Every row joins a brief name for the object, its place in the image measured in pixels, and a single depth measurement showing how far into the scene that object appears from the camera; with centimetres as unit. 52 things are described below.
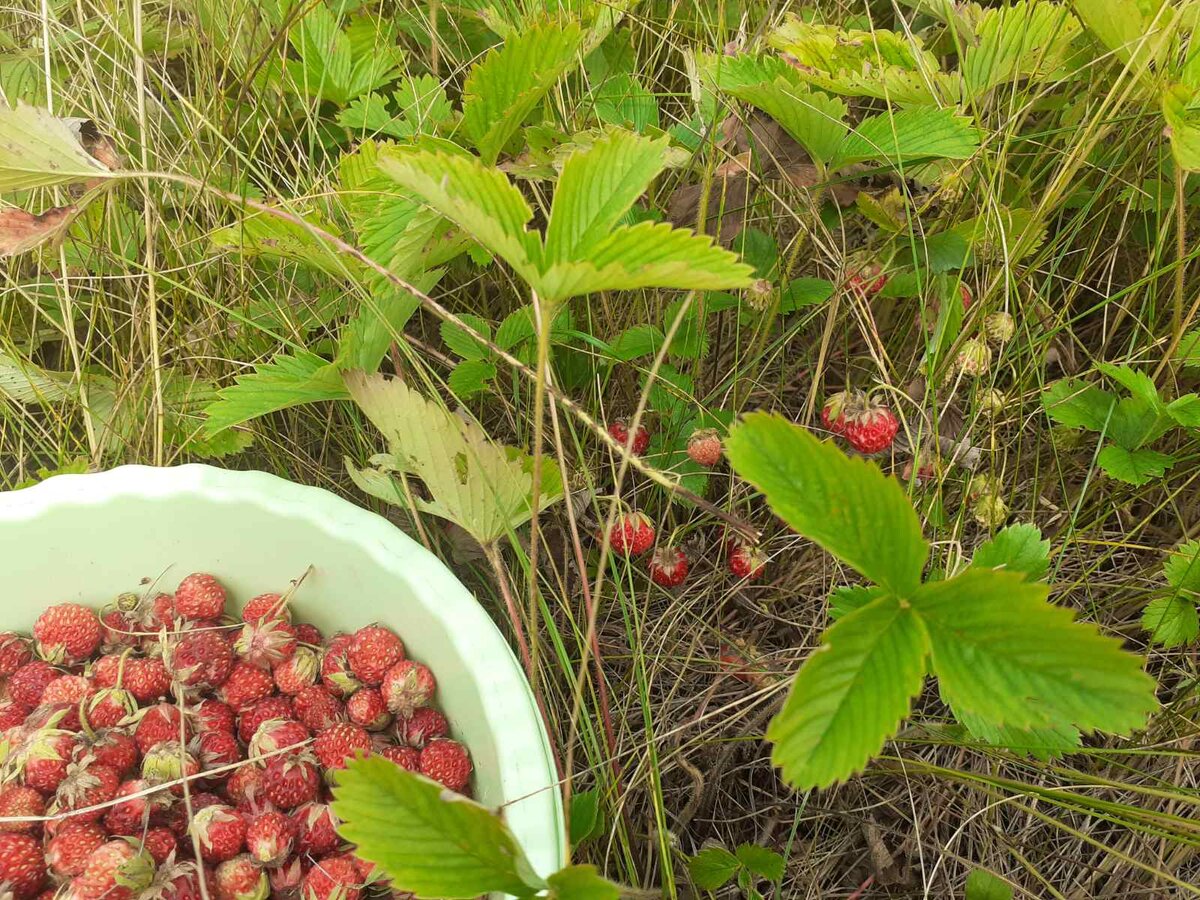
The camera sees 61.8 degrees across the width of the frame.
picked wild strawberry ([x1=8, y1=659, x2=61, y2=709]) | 28
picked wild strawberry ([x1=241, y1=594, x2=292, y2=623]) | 29
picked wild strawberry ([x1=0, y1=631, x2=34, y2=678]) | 29
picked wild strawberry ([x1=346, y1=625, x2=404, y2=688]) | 27
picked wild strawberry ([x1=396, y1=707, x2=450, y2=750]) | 27
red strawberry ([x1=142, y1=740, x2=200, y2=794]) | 26
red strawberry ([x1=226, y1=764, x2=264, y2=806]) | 26
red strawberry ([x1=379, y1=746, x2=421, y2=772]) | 26
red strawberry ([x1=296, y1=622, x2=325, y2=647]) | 29
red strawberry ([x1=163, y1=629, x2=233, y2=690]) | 29
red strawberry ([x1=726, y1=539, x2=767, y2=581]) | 31
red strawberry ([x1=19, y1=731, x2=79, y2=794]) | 26
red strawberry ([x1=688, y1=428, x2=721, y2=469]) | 30
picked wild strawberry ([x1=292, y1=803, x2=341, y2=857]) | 26
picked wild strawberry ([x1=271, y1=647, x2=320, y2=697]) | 28
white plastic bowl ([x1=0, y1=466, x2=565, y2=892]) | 26
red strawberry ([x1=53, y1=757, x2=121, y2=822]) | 26
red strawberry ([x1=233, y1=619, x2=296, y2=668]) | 28
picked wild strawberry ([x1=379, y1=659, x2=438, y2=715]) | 27
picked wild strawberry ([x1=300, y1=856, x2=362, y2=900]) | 25
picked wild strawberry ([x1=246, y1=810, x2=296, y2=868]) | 25
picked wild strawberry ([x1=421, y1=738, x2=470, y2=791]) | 26
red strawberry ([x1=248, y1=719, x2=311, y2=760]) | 27
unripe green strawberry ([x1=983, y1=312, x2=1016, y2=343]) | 31
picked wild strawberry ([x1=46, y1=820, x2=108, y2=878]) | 25
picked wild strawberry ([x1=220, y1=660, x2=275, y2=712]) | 28
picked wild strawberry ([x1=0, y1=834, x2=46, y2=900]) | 25
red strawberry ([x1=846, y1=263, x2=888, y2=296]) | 32
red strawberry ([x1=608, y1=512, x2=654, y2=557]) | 31
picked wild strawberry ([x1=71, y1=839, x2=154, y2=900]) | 24
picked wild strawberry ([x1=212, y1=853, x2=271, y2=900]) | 25
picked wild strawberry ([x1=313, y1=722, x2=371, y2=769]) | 27
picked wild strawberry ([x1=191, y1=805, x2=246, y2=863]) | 25
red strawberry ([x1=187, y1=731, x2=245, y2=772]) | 27
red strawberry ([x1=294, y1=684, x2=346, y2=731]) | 28
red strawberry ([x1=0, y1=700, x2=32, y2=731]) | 28
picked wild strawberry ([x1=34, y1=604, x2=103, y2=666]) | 29
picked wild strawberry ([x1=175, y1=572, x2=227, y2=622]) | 29
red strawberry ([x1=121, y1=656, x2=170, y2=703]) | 29
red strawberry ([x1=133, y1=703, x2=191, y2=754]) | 27
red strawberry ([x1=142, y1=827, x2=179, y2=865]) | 25
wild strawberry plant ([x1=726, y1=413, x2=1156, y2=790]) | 18
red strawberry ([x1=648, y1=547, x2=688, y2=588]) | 32
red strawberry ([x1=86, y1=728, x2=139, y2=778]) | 27
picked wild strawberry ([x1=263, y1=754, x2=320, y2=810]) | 26
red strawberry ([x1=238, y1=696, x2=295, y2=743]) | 28
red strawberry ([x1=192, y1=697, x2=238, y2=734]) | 28
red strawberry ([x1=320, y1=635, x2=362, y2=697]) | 28
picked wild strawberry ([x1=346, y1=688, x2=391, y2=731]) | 27
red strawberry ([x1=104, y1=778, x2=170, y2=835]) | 26
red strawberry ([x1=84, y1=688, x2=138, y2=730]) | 28
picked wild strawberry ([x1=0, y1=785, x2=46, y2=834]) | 25
